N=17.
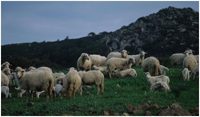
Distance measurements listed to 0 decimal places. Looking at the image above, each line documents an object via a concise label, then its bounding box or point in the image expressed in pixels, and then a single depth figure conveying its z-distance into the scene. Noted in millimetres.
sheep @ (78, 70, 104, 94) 18125
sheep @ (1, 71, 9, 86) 19016
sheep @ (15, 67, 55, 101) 15664
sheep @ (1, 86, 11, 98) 17391
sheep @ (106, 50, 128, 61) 29581
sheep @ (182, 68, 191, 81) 20675
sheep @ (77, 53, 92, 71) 25219
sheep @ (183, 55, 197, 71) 24006
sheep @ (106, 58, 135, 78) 24008
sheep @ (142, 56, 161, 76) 22953
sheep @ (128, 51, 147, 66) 33003
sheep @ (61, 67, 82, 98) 16375
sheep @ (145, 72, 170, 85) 18947
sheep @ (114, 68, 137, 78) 23123
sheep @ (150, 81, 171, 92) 17316
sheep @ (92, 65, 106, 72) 26694
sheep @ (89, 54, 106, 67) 28625
